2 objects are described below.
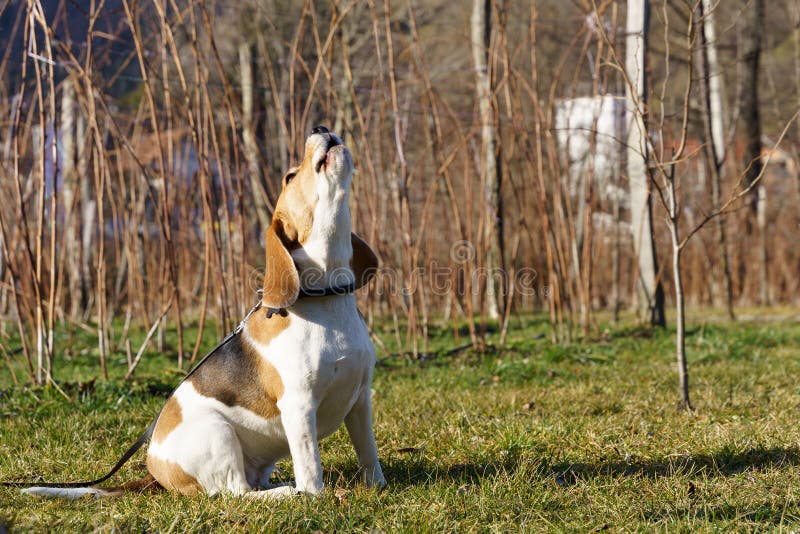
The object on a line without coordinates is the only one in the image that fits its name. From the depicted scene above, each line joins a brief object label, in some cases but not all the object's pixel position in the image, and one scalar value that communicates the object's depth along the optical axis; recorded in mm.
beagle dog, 4723
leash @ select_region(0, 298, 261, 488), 5176
